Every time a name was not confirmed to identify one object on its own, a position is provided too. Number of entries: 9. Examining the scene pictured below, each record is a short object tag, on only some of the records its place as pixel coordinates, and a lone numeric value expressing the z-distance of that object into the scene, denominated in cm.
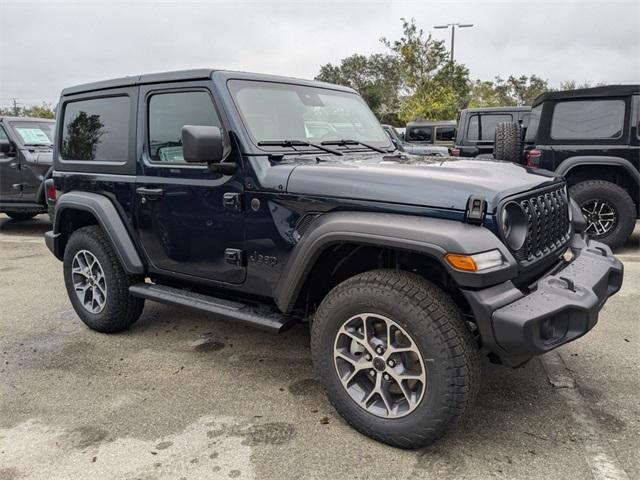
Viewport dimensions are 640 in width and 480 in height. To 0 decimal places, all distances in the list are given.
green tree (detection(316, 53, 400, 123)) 4697
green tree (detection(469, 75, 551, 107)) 3419
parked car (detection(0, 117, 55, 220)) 848
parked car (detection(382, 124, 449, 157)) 1063
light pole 2008
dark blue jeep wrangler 236
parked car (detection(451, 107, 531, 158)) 962
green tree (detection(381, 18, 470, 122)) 2027
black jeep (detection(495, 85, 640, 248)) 633
